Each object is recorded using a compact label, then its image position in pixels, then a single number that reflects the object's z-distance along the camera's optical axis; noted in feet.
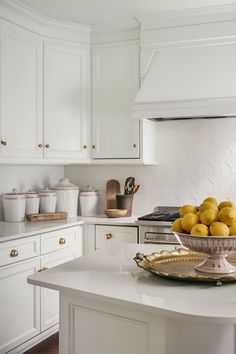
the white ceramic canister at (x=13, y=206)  11.12
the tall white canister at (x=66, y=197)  12.52
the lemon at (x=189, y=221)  5.20
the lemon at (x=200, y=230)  5.02
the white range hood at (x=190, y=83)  10.32
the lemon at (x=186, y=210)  5.47
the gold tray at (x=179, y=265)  5.08
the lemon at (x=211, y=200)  5.50
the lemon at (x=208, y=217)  5.11
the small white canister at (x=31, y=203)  11.69
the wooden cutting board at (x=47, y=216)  11.26
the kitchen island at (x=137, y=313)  4.39
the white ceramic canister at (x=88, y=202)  12.83
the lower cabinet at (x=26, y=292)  9.11
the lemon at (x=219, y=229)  4.96
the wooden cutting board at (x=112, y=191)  13.21
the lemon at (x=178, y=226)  5.36
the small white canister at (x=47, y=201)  12.05
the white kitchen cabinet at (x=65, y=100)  11.54
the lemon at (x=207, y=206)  5.26
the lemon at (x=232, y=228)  5.05
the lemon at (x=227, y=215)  5.05
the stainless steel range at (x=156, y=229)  10.78
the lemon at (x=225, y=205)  5.31
